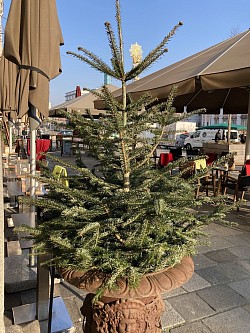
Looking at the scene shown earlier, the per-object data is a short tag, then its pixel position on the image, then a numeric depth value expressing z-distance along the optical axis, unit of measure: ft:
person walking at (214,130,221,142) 66.04
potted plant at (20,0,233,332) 4.11
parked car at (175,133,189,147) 78.11
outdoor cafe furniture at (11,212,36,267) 9.22
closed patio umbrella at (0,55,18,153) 12.64
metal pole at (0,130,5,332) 3.92
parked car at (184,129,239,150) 75.41
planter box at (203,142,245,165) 36.54
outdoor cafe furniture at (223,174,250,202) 14.37
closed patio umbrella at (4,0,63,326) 6.61
